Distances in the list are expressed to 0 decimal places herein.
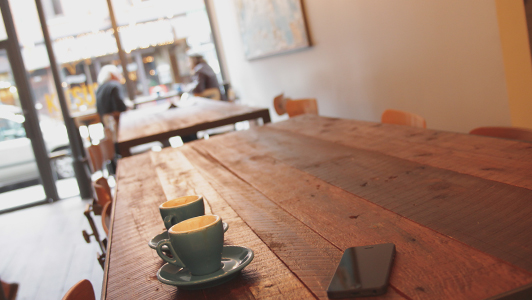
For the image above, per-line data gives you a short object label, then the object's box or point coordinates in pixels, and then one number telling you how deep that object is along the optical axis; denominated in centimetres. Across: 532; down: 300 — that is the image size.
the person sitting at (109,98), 584
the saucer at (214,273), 75
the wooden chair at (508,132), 143
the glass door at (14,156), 579
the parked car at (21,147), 579
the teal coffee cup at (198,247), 75
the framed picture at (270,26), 455
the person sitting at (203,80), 633
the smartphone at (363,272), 66
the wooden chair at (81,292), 79
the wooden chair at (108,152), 330
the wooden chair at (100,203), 172
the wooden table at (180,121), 289
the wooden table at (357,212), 70
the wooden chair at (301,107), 314
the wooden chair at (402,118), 190
